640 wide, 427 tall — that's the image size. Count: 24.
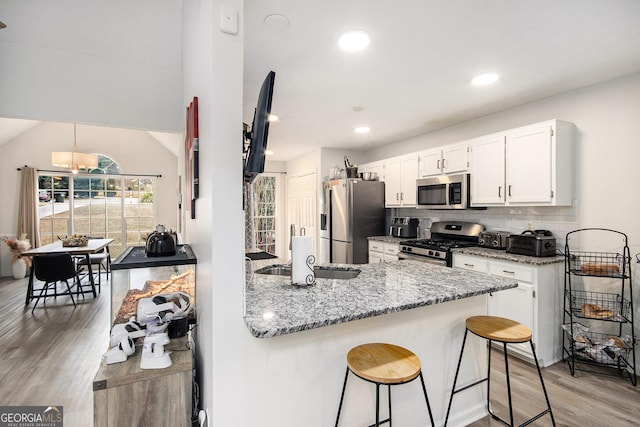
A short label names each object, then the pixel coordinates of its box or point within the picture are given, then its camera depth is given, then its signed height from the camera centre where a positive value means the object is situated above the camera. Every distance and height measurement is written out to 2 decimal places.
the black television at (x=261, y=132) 1.15 +0.30
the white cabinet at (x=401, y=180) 4.13 +0.43
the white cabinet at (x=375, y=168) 4.71 +0.68
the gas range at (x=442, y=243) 3.36 -0.38
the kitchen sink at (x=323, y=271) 2.10 -0.42
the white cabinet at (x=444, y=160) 3.48 +0.60
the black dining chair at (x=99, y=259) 5.04 -0.80
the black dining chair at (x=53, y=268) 4.05 -0.74
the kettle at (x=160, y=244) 1.84 -0.20
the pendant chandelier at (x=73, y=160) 4.85 +0.82
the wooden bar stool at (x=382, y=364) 1.20 -0.64
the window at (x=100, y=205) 6.21 +0.14
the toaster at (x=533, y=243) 2.74 -0.30
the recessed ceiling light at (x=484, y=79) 2.48 +1.08
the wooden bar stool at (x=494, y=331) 1.56 -0.63
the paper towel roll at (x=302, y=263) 1.62 -0.28
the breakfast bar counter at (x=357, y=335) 1.29 -0.61
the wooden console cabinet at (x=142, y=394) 1.24 -0.76
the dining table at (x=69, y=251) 4.21 -0.55
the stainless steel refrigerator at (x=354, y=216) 4.55 -0.08
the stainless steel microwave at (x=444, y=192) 3.45 +0.22
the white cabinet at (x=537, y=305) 2.60 -0.82
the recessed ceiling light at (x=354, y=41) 1.91 +1.09
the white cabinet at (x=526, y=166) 2.69 +0.42
